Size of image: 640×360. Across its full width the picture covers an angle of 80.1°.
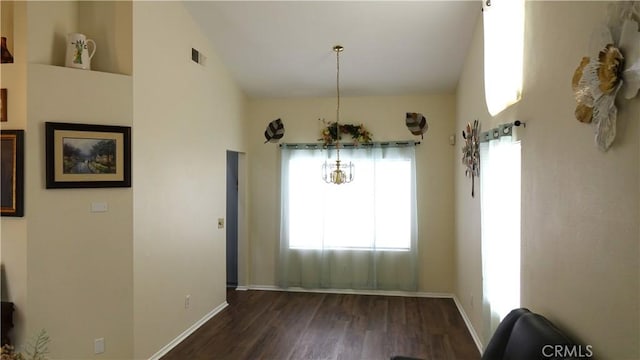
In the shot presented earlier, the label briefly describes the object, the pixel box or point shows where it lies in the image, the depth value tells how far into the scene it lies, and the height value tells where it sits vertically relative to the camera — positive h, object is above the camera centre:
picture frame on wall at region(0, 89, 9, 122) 2.80 +0.58
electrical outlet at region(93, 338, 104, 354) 3.10 -1.32
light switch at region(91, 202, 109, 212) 3.08 -0.19
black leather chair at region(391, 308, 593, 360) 1.63 -0.76
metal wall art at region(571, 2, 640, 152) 1.27 +0.39
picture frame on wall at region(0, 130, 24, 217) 2.79 +0.10
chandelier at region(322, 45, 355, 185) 4.54 +0.22
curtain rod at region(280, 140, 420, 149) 5.48 +0.55
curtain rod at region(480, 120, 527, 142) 2.50 +0.37
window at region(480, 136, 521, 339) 2.69 -0.38
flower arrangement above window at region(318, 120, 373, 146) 5.55 +0.72
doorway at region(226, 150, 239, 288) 5.99 -0.54
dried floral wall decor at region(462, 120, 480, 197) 3.74 +0.32
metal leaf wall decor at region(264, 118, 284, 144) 5.82 +0.79
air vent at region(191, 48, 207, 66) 4.20 +1.43
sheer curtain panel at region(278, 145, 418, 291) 5.51 -0.59
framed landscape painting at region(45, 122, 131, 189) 2.90 +0.23
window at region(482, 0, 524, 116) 2.55 +0.95
